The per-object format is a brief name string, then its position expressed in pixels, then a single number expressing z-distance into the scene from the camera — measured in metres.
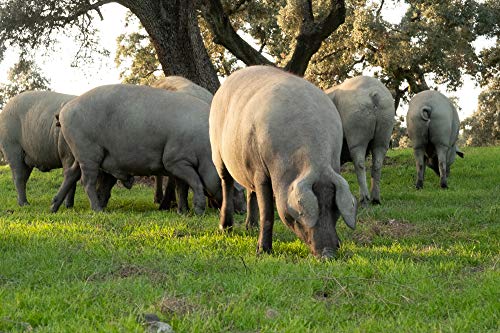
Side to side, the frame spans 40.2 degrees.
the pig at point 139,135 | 11.27
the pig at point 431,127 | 15.20
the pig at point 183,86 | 13.11
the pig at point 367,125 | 12.59
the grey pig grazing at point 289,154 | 6.48
